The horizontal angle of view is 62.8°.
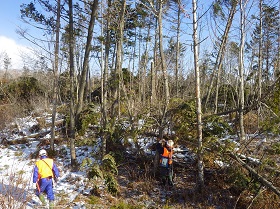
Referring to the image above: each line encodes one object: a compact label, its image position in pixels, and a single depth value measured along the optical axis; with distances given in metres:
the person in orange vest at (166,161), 7.02
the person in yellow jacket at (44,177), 5.48
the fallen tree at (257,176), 5.32
